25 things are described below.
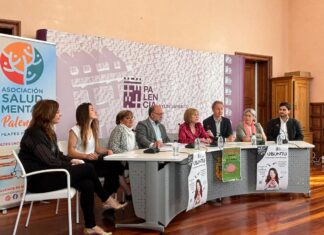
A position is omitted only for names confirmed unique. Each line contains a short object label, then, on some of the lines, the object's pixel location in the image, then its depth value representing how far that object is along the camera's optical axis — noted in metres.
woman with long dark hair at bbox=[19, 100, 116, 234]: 3.17
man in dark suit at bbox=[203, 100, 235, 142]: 5.40
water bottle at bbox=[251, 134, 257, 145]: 4.96
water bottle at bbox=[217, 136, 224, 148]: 4.66
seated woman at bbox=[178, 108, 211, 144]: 4.96
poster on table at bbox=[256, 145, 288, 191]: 4.92
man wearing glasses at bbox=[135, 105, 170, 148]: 4.82
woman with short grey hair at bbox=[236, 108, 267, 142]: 5.44
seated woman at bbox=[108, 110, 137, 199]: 4.44
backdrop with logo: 5.30
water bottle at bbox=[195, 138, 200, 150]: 4.42
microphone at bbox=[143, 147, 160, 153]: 3.95
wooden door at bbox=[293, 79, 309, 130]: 8.40
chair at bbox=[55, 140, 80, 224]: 4.14
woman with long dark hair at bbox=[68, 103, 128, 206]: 4.01
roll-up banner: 4.39
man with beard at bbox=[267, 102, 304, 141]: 5.64
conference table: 3.64
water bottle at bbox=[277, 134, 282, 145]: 5.00
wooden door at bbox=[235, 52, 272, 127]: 8.73
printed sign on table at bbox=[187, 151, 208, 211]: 4.09
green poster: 4.62
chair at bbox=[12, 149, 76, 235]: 3.14
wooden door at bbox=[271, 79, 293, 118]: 8.34
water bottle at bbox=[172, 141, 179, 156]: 3.87
